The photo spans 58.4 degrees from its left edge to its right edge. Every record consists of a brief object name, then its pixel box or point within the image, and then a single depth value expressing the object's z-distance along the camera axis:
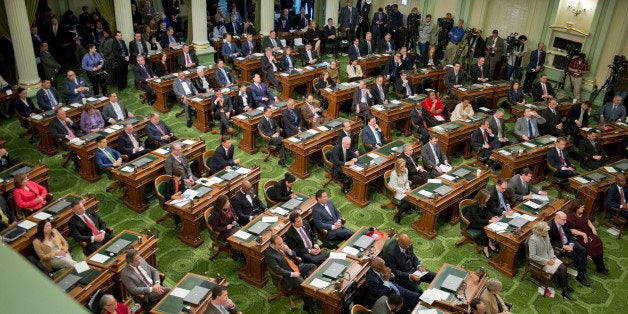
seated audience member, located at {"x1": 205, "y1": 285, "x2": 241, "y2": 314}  6.12
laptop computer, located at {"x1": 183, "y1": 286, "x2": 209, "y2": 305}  6.36
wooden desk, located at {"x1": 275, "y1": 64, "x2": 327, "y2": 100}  14.06
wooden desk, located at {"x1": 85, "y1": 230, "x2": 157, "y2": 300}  6.93
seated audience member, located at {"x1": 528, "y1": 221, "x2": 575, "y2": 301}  7.80
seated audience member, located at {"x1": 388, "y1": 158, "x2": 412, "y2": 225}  9.32
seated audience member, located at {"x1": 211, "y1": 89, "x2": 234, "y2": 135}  12.09
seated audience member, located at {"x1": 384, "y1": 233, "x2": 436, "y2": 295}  7.33
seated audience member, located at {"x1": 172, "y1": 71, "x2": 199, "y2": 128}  12.66
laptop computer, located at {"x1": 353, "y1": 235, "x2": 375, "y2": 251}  7.64
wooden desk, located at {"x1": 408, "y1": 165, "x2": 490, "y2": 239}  8.94
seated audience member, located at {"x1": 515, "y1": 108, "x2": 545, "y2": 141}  11.71
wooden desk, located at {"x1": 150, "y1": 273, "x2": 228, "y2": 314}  6.27
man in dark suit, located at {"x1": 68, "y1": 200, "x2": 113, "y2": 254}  7.68
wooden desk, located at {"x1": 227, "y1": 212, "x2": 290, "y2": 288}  7.60
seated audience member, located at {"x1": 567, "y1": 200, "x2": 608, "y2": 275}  8.36
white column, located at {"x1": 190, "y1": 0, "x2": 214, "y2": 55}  15.62
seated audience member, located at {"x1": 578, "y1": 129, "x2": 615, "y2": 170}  11.10
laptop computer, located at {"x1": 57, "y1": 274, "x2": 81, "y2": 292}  6.44
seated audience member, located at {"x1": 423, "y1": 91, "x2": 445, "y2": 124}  12.55
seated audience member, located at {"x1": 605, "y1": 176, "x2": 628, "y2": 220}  9.37
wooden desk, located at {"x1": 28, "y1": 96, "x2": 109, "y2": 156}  10.93
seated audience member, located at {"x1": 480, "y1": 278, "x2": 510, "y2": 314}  6.53
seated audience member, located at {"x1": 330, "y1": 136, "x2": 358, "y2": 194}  10.20
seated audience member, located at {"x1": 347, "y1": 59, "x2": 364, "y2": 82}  14.67
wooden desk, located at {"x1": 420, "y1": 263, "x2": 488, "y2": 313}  6.64
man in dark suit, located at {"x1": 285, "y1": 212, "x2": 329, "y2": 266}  7.71
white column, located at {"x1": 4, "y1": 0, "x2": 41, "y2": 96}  12.16
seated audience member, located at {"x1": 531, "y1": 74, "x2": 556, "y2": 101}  13.90
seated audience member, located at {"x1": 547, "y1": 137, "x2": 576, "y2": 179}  10.47
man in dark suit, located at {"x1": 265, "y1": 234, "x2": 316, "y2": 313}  7.16
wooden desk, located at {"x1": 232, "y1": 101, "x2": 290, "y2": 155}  11.45
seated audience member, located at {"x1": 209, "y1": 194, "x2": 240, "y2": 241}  7.93
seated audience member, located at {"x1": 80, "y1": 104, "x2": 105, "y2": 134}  10.82
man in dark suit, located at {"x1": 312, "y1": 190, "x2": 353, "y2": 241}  8.30
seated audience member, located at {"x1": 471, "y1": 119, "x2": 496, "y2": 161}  11.32
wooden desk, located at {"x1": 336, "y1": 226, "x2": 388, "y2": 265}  7.37
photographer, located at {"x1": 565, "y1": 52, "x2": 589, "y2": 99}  14.85
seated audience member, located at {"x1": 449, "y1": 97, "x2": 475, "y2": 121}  12.27
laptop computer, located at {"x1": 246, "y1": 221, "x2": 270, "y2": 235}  7.84
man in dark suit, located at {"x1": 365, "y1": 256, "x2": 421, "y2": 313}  6.80
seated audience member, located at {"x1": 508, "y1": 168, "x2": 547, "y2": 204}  9.23
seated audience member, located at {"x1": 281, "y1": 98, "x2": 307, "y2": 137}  11.38
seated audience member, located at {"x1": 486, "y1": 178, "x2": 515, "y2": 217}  8.78
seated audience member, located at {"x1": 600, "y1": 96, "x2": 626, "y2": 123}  12.52
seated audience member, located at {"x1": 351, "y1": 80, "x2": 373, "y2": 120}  12.72
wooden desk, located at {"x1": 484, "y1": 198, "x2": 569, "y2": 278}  8.12
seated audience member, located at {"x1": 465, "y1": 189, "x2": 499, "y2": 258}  8.45
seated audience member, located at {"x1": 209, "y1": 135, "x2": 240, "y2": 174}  9.73
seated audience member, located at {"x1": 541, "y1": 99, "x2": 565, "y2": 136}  12.33
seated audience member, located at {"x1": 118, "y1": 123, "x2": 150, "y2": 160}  10.23
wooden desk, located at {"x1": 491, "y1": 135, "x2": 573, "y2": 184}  10.56
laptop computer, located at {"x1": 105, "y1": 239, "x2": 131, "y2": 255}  7.20
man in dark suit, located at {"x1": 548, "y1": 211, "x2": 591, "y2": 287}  8.12
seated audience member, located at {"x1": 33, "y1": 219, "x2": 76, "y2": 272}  7.14
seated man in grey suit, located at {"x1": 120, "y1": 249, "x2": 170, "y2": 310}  6.69
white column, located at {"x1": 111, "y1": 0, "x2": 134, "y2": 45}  14.57
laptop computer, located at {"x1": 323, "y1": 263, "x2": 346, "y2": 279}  7.02
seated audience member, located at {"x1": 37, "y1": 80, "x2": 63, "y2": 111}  11.58
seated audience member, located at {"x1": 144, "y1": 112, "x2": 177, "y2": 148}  10.62
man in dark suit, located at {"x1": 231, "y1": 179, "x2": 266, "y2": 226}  8.44
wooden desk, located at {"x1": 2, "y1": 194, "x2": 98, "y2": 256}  7.34
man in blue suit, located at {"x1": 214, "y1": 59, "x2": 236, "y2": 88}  13.68
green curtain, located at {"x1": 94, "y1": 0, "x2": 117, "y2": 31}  15.50
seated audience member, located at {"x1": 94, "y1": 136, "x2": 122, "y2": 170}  9.69
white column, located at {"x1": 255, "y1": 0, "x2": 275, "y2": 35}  17.38
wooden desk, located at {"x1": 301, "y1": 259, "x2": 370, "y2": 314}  6.74
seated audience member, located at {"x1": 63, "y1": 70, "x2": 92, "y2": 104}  12.05
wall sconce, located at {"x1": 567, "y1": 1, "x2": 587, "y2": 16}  15.62
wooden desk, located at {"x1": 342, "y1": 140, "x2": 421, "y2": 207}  9.74
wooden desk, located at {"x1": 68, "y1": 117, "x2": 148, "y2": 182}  10.06
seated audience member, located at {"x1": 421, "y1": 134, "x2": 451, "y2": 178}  10.22
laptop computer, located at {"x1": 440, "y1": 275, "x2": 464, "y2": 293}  6.88
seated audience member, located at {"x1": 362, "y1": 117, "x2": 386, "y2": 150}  10.85
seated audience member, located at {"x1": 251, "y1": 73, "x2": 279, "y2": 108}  12.64
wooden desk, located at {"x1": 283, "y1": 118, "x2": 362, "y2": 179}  10.63
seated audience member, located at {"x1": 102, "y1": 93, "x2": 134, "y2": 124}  11.23
